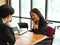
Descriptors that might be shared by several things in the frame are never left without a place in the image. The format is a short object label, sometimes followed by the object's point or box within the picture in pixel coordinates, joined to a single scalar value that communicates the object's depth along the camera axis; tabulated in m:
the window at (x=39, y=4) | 2.94
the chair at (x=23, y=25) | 2.63
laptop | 1.91
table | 1.58
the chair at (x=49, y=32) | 1.80
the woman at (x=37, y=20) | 2.00
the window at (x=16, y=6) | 3.36
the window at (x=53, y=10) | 2.80
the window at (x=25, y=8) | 3.21
